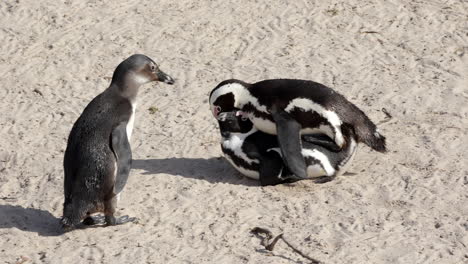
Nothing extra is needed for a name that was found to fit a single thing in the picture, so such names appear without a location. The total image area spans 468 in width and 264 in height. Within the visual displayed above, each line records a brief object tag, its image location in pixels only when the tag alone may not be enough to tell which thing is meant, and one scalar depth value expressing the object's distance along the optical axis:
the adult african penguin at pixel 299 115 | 11.99
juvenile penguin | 11.15
